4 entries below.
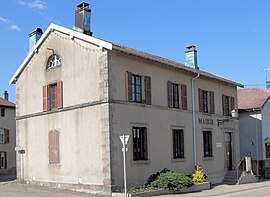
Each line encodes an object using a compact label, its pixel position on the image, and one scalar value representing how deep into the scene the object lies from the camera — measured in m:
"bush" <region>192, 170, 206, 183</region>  22.59
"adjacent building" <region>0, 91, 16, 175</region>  39.44
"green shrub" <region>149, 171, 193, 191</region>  19.48
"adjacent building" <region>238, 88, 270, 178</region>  31.52
